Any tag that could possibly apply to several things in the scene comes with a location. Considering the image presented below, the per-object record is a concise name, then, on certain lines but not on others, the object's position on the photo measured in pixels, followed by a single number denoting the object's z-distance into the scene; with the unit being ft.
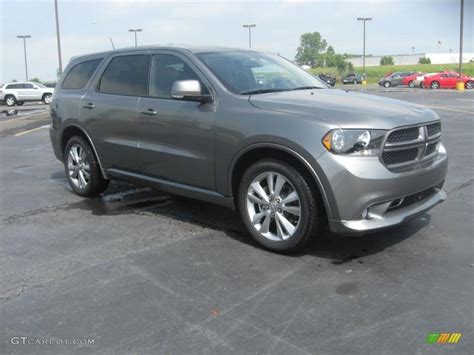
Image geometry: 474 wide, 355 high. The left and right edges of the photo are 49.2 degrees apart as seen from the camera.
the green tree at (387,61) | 451.69
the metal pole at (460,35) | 131.78
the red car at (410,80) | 160.30
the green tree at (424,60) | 412.73
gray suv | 13.03
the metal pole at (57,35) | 112.57
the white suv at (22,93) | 120.06
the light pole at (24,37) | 222.07
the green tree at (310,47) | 549.95
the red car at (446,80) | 139.44
